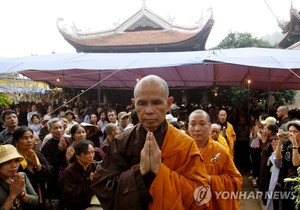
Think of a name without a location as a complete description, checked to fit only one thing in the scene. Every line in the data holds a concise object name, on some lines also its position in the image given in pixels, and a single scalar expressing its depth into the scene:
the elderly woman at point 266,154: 4.47
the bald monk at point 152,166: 1.45
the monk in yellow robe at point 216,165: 2.28
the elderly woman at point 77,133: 3.74
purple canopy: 5.51
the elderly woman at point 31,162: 2.86
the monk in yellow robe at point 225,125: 5.64
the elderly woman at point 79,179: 2.93
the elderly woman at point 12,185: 2.14
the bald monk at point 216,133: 3.76
